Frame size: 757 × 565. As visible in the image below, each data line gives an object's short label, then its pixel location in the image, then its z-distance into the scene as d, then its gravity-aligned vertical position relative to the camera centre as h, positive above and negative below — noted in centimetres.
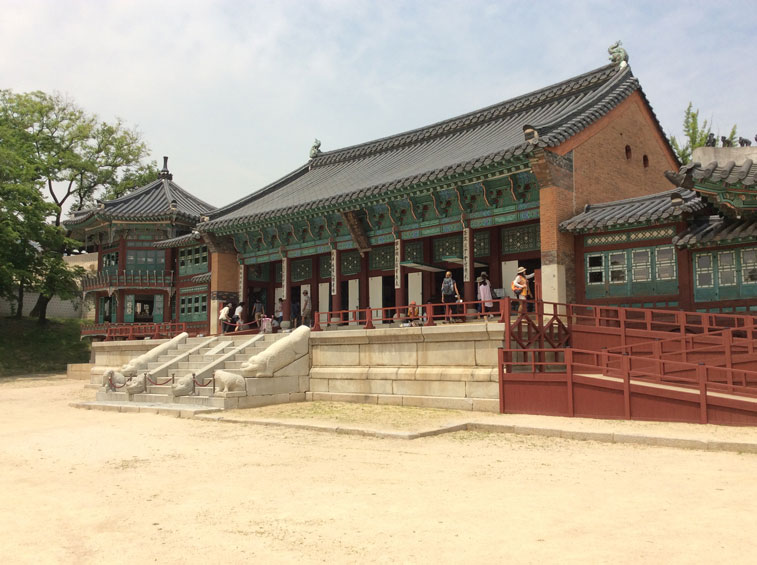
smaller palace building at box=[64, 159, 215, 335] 3425 +357
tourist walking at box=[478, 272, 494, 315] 1862 +106
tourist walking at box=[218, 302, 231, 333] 2600 +51
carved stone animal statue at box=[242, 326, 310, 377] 1802 -73
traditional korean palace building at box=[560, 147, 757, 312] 1539 +220
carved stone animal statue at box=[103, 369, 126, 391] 2053 -154
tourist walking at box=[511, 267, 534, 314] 1722 +103
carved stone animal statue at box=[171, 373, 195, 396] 1814 -156
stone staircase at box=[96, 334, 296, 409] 1767 -115
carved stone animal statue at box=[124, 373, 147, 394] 1955 -161
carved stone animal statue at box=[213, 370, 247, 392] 1709 -135
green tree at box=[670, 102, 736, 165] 3425 +979
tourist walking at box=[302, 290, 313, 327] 2564 +74
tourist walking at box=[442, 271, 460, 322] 2027 +122
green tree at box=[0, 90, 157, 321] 3462 +1054
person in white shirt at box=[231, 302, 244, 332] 2631 +51
